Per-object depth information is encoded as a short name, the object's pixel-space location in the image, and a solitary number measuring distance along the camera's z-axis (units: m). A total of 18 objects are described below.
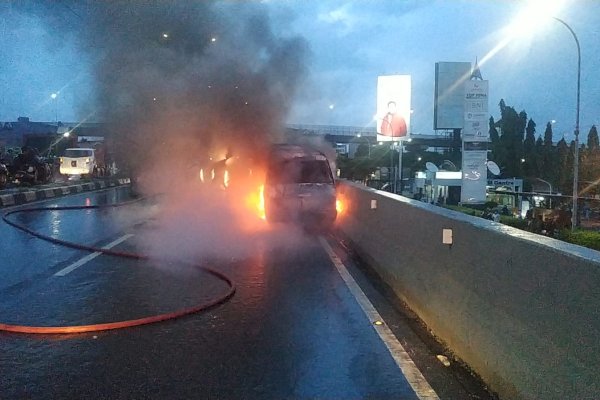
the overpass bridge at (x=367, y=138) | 72.44
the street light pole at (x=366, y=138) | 72.60
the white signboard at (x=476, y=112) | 33.34
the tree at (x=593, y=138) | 47.11
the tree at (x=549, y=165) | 60.69
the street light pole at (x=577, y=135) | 23.19
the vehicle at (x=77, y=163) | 38.00
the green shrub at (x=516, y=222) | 17.34
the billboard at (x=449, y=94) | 49.53
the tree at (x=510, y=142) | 65.81
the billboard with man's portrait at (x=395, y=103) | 37.03
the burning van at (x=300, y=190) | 13.70
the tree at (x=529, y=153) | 65.31
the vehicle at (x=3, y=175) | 26.12
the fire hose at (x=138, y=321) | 5.55
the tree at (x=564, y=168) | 46.08
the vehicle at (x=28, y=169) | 29.16
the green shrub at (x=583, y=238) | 11.83
